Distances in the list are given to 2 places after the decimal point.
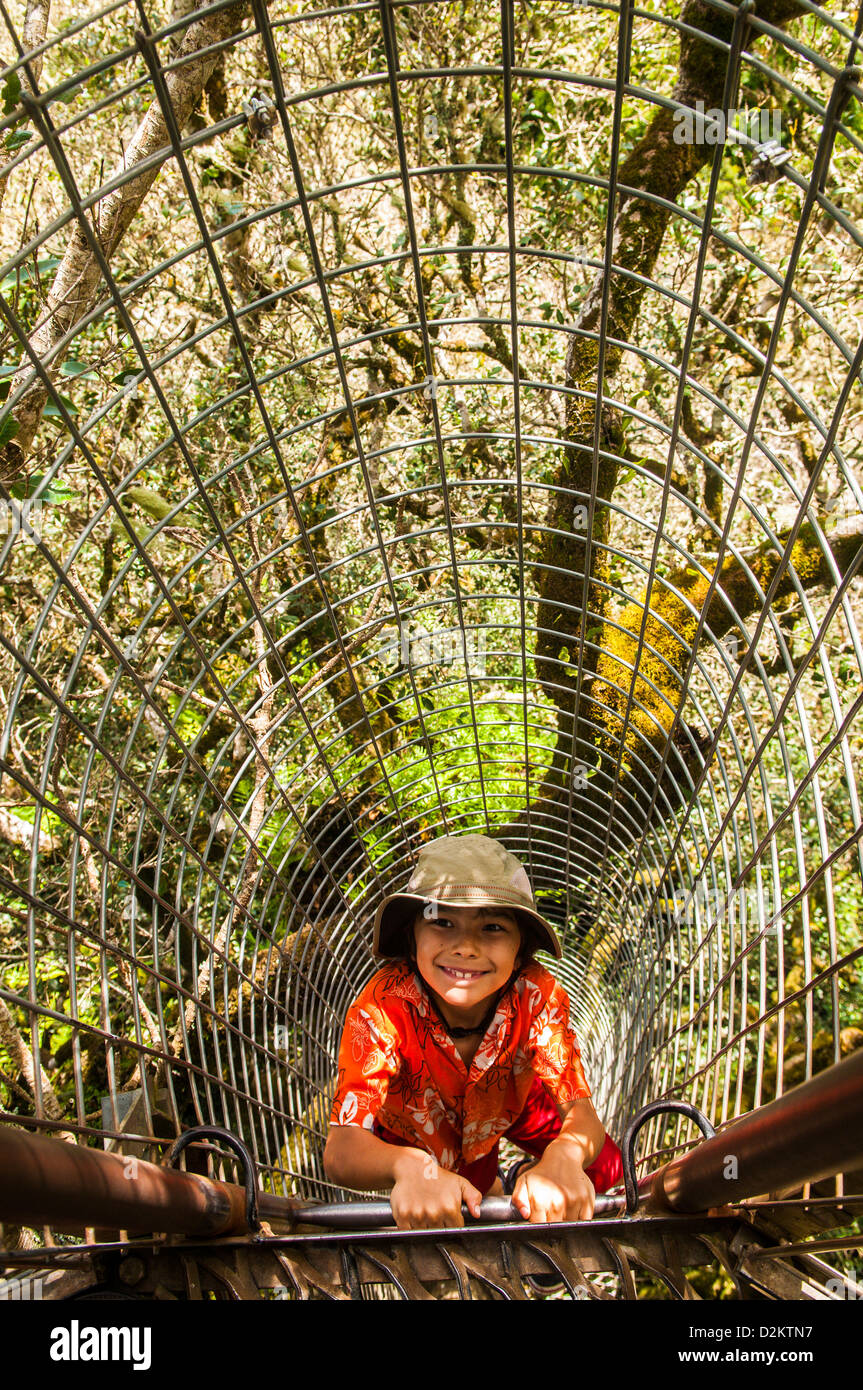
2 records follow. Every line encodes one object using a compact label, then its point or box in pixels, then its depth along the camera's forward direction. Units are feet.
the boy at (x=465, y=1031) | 5.43
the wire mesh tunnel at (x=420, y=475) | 7.80
